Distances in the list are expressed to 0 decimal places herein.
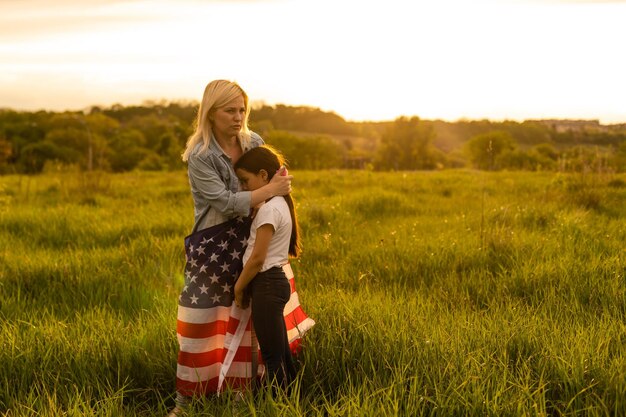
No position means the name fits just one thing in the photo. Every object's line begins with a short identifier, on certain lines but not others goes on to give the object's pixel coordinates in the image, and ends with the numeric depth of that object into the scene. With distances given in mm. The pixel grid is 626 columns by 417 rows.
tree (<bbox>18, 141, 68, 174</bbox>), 58875
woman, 3184
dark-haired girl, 2974
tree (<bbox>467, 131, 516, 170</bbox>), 60344
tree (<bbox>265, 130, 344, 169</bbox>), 66438
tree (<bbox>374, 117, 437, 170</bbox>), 74812
